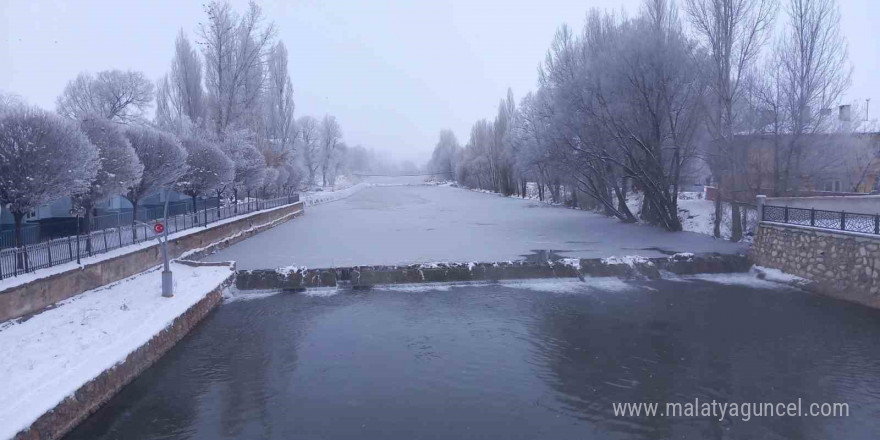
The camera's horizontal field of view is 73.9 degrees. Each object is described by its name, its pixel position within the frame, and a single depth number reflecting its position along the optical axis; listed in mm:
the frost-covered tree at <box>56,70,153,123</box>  51750
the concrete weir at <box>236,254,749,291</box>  17672
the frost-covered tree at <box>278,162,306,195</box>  44875
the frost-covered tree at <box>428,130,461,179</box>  140625
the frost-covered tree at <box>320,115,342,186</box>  100000
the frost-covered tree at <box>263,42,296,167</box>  55250
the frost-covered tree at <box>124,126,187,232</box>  19891
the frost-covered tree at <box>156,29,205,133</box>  38906
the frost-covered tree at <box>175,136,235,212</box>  25672
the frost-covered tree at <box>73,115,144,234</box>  16000
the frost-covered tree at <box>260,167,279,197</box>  37156
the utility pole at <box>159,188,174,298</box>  13562
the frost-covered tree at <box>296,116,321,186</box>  82375
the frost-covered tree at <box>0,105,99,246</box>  12469
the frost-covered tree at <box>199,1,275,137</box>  34406
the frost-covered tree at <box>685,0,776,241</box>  23766
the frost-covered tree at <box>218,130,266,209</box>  31281
